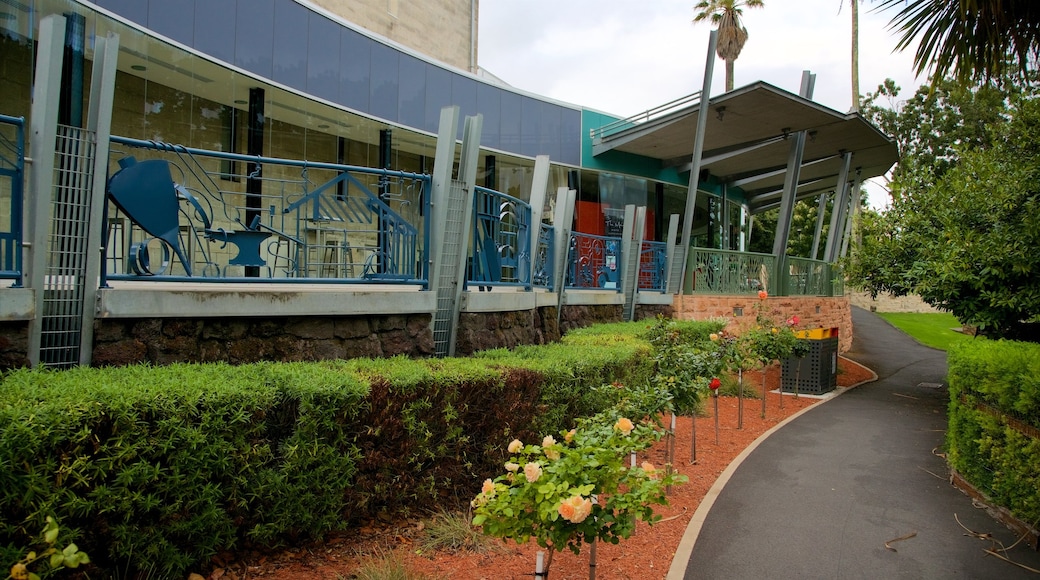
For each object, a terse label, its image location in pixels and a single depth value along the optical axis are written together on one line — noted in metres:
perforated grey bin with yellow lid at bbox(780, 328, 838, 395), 14.10
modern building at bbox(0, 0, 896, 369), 4.55
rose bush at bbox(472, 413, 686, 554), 3.41
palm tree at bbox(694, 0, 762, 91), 36.03
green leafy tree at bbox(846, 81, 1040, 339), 10.21
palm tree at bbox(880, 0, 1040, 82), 5.97
